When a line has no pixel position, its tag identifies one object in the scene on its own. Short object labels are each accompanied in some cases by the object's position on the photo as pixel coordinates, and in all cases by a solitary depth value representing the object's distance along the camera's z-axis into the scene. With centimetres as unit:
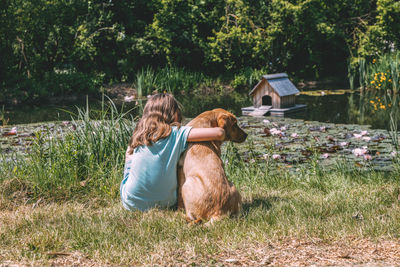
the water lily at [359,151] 513
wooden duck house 1109
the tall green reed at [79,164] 474
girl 372
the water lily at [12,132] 719
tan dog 346
